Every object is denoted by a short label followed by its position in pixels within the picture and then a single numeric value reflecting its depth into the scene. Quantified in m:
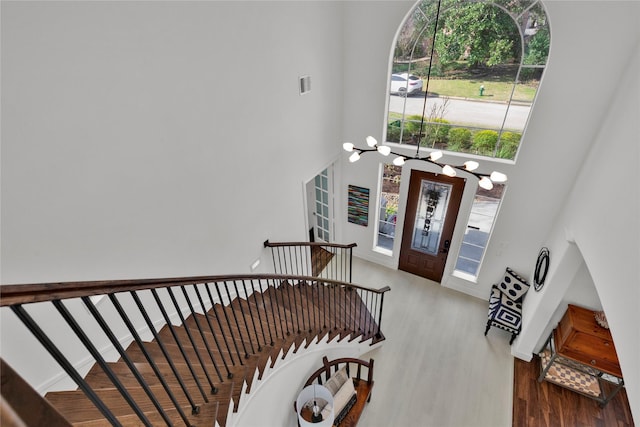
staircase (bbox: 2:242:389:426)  0.98
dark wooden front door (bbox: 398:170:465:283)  4.82
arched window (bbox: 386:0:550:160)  3.58
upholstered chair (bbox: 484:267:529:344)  4.39
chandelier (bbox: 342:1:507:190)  2.73
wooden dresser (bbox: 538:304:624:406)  3.50
